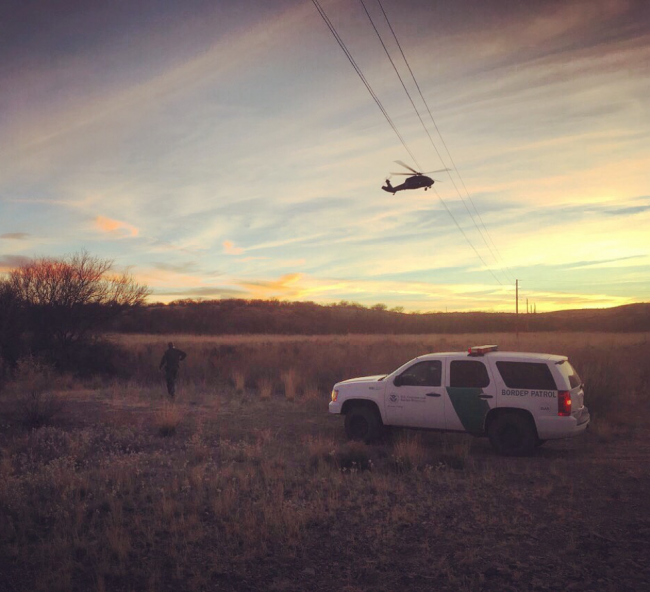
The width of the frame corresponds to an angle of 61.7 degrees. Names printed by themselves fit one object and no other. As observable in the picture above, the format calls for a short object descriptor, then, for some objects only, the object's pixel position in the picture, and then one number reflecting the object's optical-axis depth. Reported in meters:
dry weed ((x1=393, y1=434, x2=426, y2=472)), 8.96
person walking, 18.38
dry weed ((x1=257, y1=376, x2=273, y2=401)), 18.59
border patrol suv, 9.44
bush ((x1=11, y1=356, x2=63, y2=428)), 12.84
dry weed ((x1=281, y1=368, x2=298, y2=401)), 18.52
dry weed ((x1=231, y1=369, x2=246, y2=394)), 20.61
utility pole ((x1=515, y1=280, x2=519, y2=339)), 42.42
